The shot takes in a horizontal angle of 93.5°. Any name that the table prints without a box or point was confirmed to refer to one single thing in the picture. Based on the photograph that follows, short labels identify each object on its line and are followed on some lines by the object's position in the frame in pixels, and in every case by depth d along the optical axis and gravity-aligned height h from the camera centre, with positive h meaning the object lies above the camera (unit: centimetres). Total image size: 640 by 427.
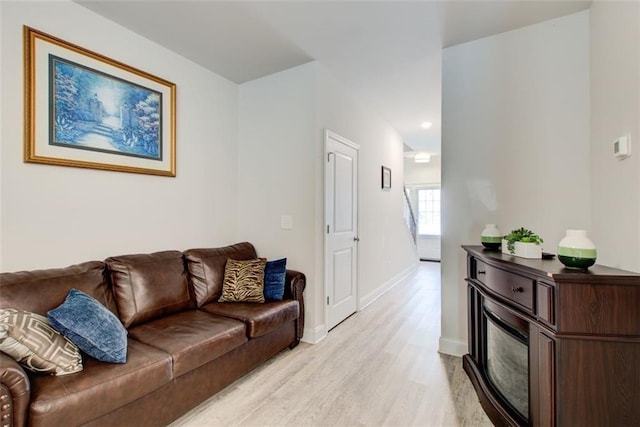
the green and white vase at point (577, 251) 129 -17
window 789 +4
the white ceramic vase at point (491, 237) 212 -18
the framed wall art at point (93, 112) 196 +77
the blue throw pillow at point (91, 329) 151 -60
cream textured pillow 134 -61
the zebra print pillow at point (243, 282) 261 -61
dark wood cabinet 118 -54
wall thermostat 166 +37
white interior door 321 -17
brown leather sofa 131 -78
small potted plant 167 -19
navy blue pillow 269 -60
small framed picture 482 +57
